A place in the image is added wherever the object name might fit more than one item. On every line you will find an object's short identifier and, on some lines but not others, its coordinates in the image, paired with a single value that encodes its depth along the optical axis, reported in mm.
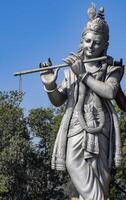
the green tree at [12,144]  34719
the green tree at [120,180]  30369
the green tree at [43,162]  37812
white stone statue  7324
